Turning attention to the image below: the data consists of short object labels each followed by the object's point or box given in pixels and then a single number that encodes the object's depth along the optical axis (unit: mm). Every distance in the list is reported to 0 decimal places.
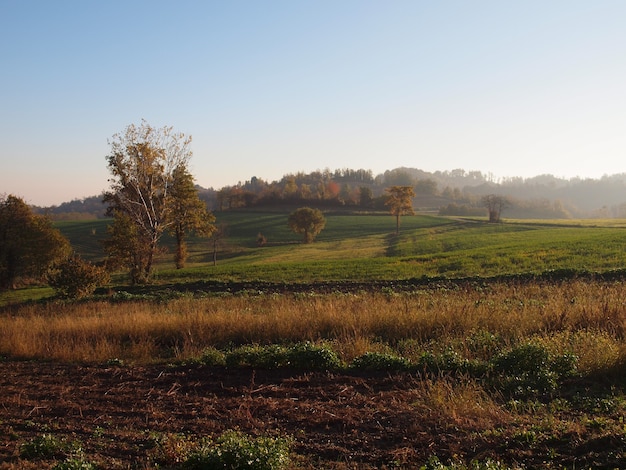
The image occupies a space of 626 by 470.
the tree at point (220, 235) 64500
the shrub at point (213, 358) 8609
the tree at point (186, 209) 37812
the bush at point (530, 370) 6368
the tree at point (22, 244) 43156
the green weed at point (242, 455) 4465
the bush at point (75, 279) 24859
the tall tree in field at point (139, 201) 32781
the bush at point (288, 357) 8094
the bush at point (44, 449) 5016
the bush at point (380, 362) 7727
